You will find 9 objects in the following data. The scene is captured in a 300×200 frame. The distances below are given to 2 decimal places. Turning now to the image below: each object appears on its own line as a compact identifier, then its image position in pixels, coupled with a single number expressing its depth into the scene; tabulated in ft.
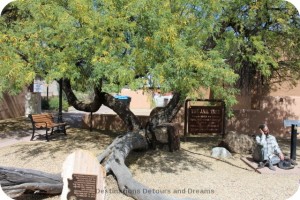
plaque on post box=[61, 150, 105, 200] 15.60
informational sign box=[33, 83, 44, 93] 69.36
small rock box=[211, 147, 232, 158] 30.94
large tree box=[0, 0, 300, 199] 18.49
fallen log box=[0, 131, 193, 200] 17.43
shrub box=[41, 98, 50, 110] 80.33
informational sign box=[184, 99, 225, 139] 39.32
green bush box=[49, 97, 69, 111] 80.28
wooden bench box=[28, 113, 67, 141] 37.14
